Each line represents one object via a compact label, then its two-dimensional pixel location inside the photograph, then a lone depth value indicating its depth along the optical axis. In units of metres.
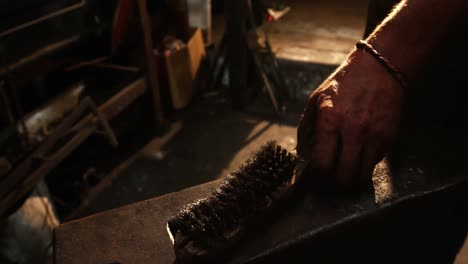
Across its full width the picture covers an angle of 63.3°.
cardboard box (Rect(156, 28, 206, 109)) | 4.51
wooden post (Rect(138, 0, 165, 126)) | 3.76
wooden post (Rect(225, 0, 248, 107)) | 4.30
